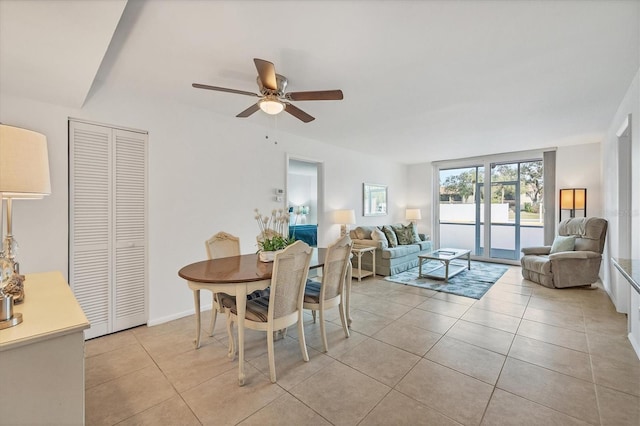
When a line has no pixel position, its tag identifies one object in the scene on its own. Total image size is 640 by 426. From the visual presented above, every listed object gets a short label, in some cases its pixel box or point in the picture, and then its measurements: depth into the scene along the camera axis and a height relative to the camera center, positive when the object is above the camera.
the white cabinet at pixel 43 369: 1.04 -0.63
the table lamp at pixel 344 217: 5.34 -0.11
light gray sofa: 5.23 -0.86
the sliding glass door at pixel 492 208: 6.13 +0.09
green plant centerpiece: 2.64 -0.31
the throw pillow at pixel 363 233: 5.61 -0.44
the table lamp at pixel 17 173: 1.20 +0.18
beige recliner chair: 4.32 -0.80
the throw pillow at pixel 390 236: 5.63 -0.51
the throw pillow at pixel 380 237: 5.36 -0.50
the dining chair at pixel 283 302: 2.11 -0.74
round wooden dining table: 2.03 -0.50
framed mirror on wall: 6.37 +0.30
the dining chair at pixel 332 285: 2.53 -0.72
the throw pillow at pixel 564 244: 4.65 -0.56
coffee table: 4.85 -0.93
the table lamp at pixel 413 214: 7.22 -0.08
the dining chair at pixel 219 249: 2.71 -0.41
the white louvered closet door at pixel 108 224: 2.69 -0.13
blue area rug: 4.32 -1.22
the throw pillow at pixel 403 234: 6.06 -0.51
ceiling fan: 2.02 +0.97
